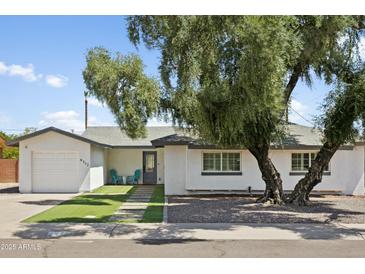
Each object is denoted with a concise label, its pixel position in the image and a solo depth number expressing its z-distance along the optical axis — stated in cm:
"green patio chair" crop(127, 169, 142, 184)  2817
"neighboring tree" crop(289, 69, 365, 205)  1430
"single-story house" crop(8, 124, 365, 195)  2108
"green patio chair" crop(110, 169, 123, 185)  2827
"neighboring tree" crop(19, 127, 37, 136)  6095
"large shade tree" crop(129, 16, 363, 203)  1014
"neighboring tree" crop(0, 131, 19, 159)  3488
